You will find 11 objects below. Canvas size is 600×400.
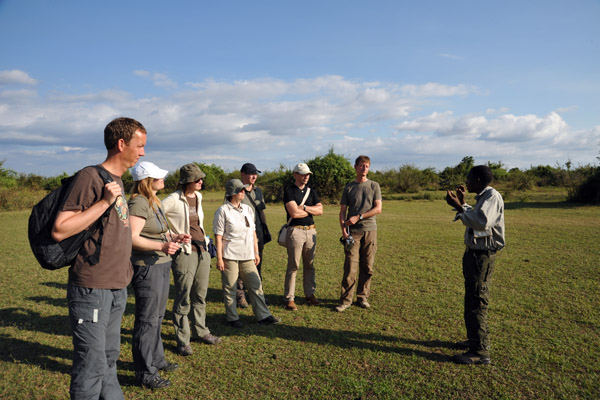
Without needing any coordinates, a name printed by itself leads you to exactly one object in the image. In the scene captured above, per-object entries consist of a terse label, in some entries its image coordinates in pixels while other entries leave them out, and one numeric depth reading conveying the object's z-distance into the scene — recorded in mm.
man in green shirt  5934
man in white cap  5891
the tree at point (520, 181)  36125
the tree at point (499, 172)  38769
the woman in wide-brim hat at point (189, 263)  4320
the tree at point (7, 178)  29062
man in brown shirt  2330
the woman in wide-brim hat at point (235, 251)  5078
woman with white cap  3598
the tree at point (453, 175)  36669
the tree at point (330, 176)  28891
